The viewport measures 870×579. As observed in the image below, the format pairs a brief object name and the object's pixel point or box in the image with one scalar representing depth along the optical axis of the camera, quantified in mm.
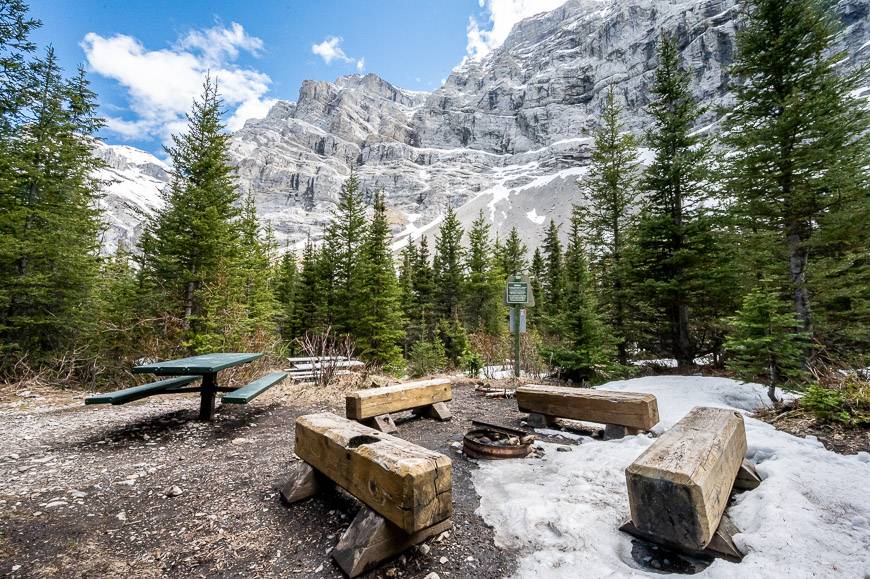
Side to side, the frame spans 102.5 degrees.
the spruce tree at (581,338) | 7285
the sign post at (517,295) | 7641
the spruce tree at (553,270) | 27759
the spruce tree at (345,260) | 17422
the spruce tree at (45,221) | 6797
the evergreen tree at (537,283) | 25817
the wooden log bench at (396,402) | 4031
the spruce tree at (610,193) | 10578
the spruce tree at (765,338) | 4164
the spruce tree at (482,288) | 23031
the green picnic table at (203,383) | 3559
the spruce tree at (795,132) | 5801
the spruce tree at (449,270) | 22812
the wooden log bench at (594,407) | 3660
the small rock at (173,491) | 2652
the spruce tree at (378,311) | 15820
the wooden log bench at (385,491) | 1721
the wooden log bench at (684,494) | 1676
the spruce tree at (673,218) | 8016
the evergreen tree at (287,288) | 21984
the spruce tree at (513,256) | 30406
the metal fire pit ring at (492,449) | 3320
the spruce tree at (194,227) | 8945
